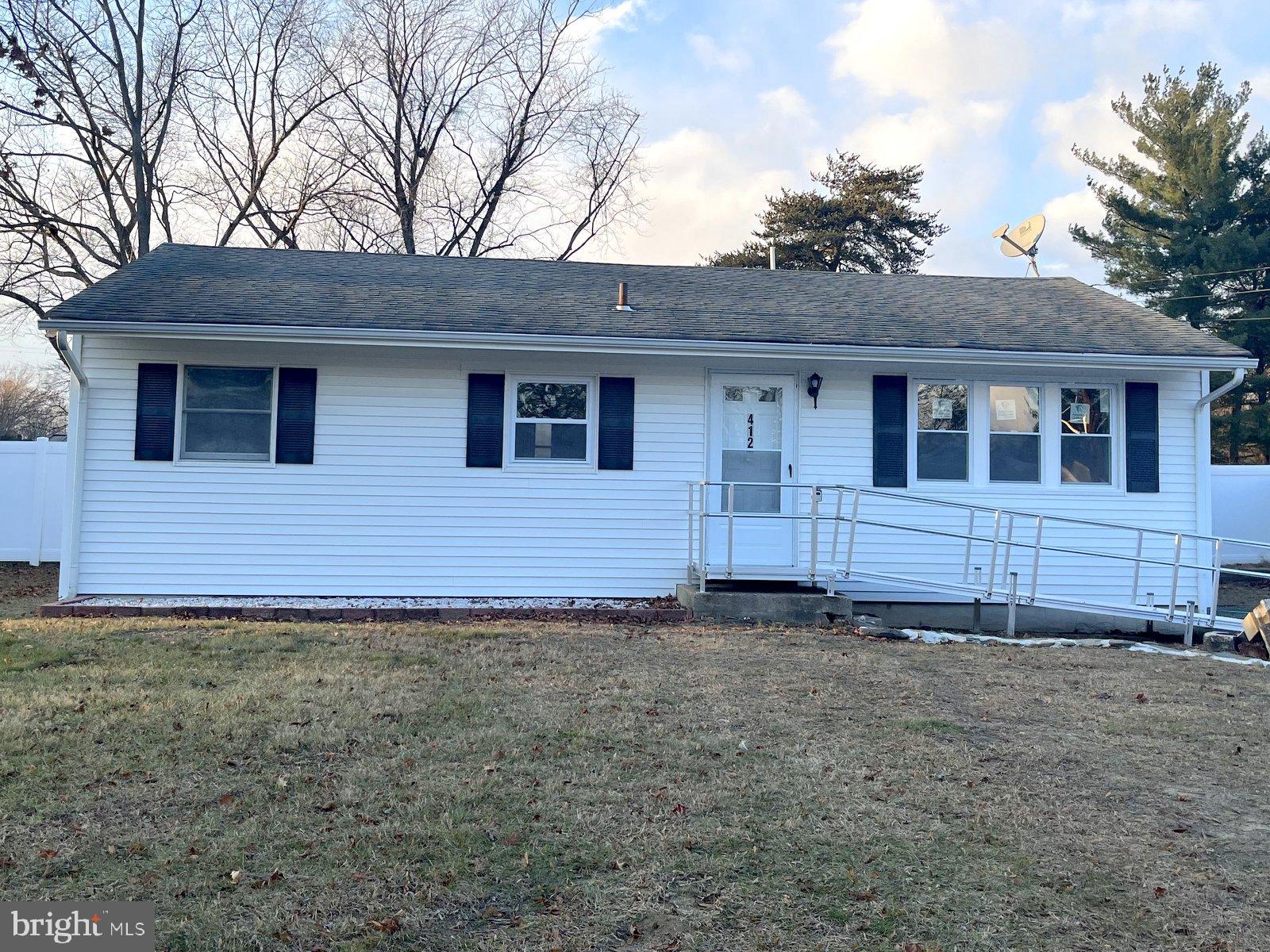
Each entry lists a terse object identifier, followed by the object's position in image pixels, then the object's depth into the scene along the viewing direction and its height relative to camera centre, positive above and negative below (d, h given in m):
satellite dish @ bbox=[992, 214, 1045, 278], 14.29 +4.17
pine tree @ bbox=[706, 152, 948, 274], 31.05 +9.24
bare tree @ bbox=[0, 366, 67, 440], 31.09 +3.02
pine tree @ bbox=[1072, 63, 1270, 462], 24.22 +7.75
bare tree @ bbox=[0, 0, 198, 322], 19.27 +7.12
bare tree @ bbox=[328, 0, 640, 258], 24.81 +9.78
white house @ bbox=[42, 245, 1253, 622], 10.09 +0.81
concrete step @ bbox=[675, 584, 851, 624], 9.62 -0.89
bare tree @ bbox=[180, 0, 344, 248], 22.92 +9.12
